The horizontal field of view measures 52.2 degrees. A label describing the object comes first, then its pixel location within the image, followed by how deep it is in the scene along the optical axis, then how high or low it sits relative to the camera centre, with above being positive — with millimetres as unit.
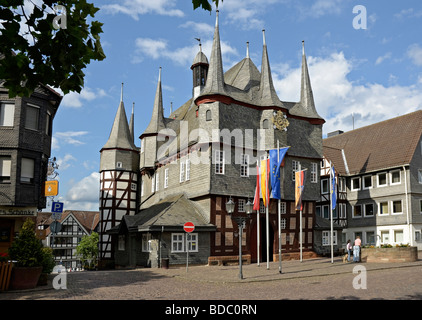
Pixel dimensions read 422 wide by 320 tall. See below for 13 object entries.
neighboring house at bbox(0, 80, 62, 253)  24047 +3691
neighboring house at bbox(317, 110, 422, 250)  40375 +4415
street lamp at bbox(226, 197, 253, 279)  19941 +747
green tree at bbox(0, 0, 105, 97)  6734 +2766
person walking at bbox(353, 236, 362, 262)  26844 -1539
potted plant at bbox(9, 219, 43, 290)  15883 -1375
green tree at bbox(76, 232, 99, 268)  65625 -3951
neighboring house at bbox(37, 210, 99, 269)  77125 -2731
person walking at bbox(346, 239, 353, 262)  28039 -1489
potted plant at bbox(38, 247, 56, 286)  17234 -1709
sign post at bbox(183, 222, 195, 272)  23388 -162
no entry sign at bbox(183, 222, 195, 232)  23388 -162
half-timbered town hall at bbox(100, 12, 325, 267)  29922 +4039
